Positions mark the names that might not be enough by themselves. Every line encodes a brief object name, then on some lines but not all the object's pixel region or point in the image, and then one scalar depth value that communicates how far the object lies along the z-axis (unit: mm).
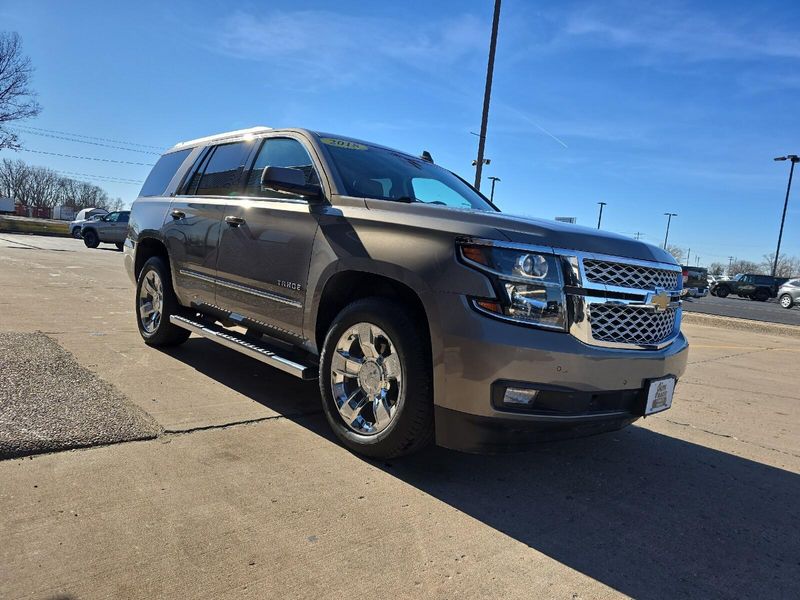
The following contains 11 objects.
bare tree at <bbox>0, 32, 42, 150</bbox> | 36509
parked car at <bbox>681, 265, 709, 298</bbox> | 31797
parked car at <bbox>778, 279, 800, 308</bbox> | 31703
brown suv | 2697
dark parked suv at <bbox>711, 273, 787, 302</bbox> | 40031
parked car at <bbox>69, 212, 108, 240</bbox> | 30125
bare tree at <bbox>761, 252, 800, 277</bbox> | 112062
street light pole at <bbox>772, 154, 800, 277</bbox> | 39875
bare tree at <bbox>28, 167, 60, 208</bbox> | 115625
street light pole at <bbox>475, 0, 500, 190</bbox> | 12222
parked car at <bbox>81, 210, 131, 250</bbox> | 26875
